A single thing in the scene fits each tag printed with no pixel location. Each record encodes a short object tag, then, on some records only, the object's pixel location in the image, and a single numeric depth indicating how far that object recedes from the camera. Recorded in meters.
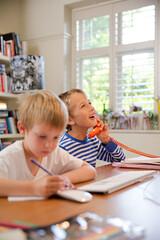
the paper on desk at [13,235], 0.48
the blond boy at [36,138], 0.98
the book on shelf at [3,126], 3.64
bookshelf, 3.66
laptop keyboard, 0.90
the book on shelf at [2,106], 3.67
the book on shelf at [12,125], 3.76
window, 3.46
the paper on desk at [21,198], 0.79
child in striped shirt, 1.68
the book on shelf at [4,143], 3.65
